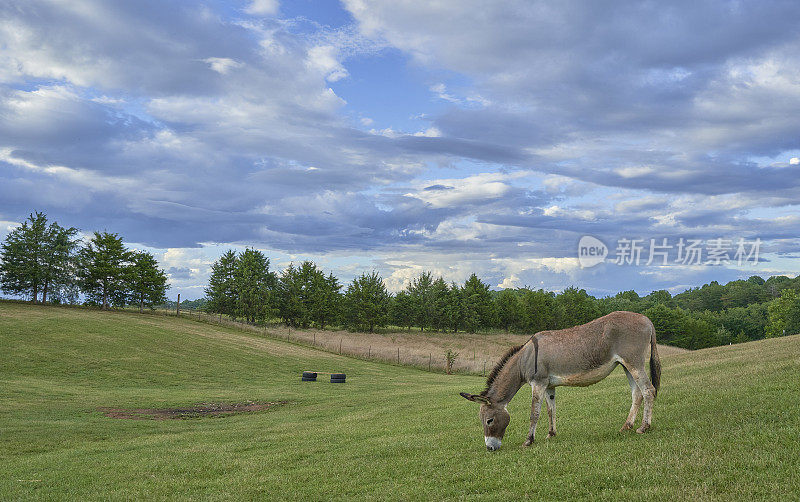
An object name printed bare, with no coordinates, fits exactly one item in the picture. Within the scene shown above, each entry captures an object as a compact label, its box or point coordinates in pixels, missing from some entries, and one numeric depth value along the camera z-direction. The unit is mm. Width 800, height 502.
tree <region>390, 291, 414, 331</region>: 117750
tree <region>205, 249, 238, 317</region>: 104188
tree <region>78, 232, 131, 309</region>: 88188
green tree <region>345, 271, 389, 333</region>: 106188
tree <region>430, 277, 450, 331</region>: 114438
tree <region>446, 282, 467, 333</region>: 113000
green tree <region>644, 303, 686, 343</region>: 126938
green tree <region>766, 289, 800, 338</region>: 110500
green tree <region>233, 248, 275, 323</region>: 103250
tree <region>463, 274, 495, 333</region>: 114875
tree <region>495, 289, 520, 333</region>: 120875
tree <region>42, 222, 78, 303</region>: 85875
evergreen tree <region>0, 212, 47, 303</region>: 82500
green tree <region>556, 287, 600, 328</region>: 126938
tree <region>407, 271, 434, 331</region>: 116250
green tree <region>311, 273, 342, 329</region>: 107062
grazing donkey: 10961
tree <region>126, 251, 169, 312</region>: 92312
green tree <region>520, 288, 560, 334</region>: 120812
